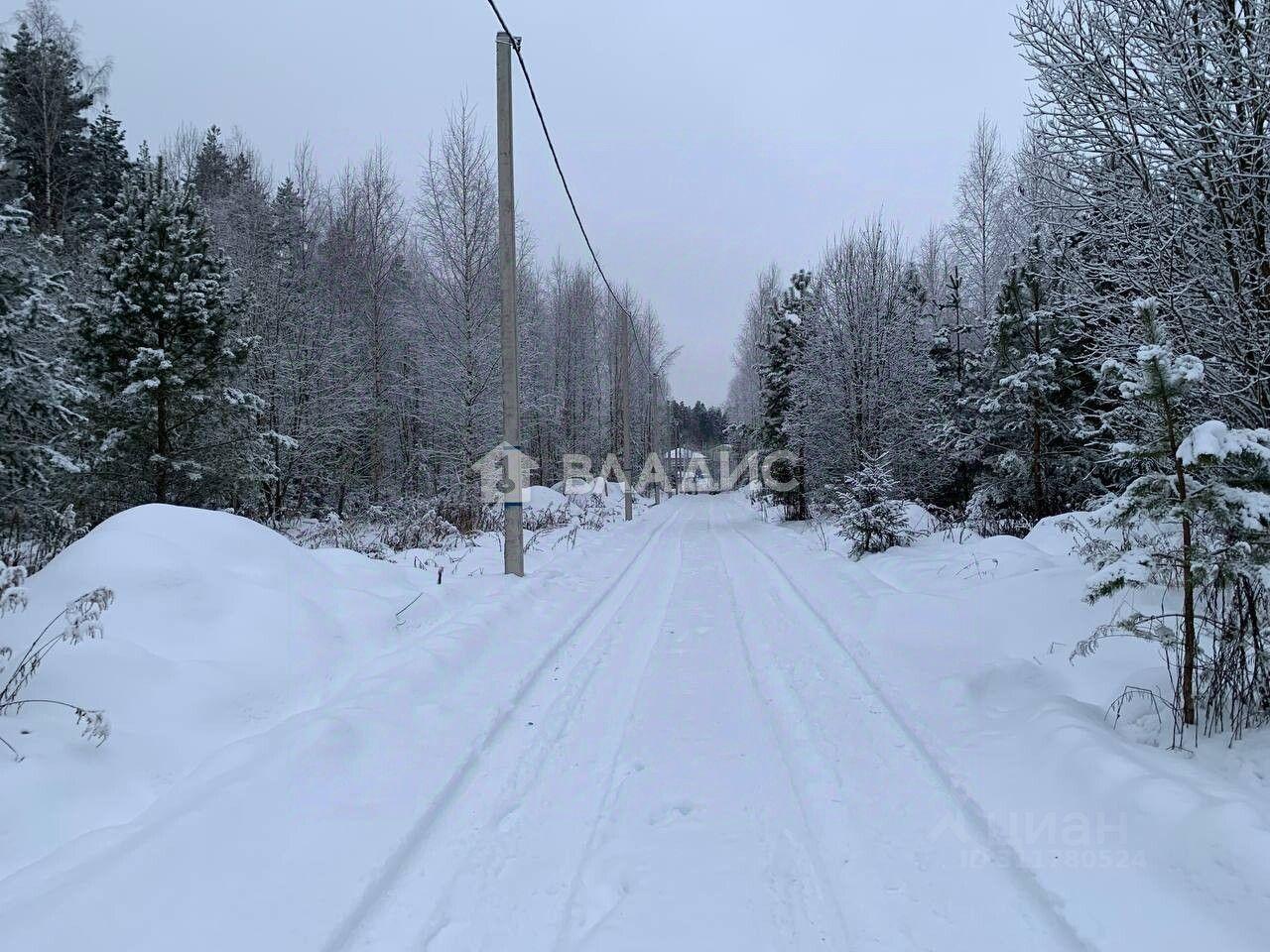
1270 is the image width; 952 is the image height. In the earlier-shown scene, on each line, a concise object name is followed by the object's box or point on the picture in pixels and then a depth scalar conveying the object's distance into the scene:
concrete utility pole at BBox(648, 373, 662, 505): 43.03
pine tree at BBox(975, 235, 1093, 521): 13.98
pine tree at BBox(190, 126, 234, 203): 27.53
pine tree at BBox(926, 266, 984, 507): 16.69
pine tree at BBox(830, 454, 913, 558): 11.02
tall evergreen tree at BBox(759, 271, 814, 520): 20.88
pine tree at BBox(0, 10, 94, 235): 20.55
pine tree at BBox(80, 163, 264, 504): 11.30
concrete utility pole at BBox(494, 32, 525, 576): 8.56
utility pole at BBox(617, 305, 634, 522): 23.05
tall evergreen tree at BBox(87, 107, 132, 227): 22.78
